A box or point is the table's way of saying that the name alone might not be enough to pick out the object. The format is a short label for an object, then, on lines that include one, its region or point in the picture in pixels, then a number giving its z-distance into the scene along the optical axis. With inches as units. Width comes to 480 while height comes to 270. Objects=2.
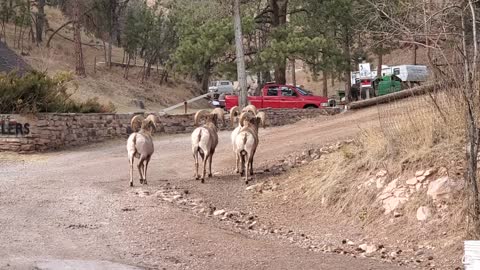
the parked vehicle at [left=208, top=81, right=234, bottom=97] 2218.3
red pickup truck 1348.4
